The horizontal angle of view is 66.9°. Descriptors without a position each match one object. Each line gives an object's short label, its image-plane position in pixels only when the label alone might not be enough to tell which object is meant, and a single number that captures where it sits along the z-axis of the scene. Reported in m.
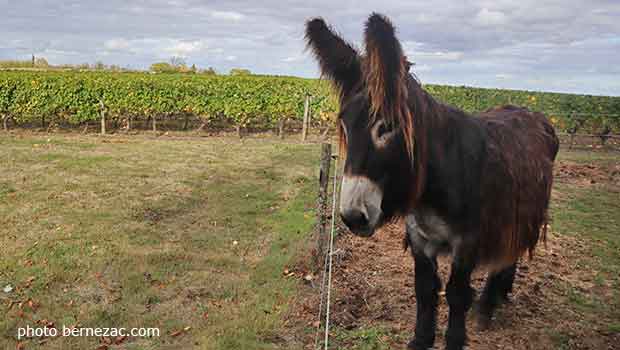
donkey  2.58
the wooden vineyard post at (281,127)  20.50
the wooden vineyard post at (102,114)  19.80
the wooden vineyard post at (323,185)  5.55
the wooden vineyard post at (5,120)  19.67
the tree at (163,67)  36.29
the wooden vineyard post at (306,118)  19.31
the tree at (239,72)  36.00
